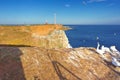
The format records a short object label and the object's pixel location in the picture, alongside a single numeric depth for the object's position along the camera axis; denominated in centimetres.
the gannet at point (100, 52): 991
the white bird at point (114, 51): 1079
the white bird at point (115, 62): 864
